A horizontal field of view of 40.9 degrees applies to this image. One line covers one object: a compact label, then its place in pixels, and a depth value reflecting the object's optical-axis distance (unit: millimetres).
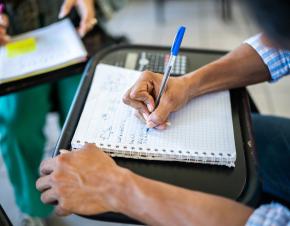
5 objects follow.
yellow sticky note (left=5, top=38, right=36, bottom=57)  1067
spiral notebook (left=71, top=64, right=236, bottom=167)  699
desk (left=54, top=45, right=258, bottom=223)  662
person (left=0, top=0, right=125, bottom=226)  1167
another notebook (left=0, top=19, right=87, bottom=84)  983
